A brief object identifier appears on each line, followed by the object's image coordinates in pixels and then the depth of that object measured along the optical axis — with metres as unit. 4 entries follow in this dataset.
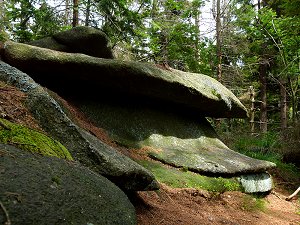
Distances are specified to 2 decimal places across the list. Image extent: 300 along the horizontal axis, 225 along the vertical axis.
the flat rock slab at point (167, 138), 8.00
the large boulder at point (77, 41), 9.03
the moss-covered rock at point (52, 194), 2.17
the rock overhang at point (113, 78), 7.34
